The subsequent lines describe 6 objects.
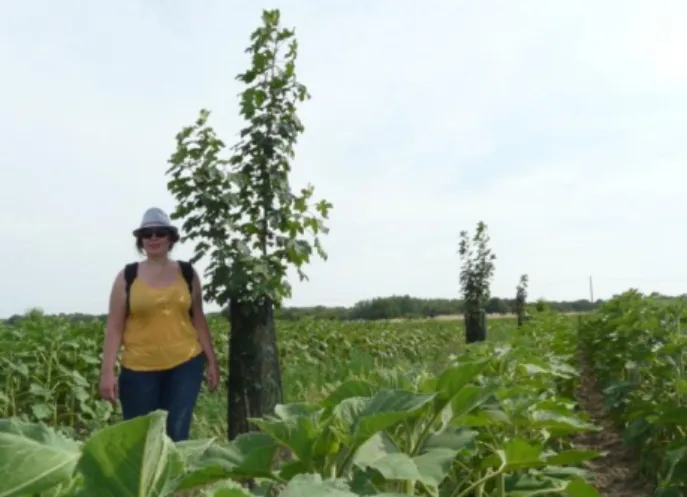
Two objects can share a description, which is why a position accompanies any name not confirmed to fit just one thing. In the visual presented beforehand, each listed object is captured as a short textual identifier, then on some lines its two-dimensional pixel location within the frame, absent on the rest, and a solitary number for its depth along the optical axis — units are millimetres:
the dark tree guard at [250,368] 7078
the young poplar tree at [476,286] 24188
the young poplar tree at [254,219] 7129
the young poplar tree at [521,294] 32875
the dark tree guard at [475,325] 23703
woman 4996
